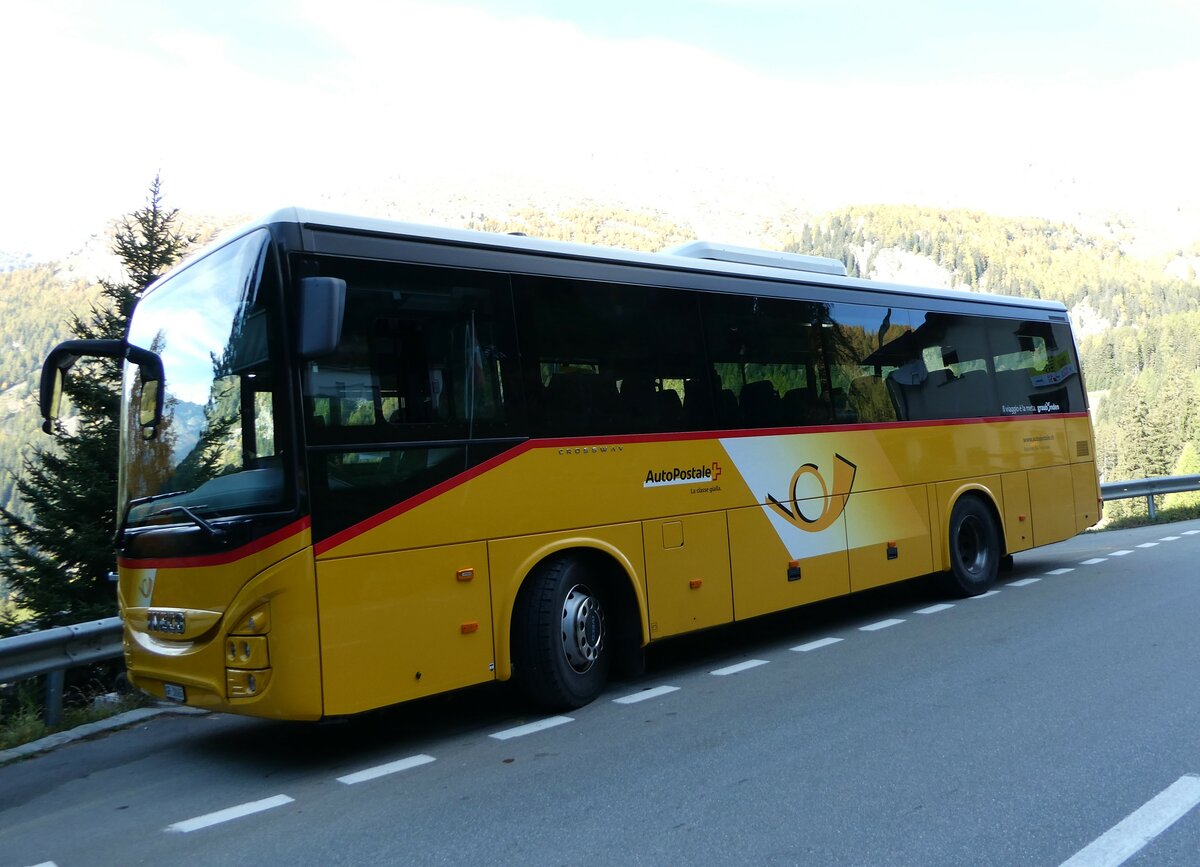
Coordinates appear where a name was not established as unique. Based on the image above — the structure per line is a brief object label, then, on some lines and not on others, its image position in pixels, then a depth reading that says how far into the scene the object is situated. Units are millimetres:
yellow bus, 5129
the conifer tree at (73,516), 12414
